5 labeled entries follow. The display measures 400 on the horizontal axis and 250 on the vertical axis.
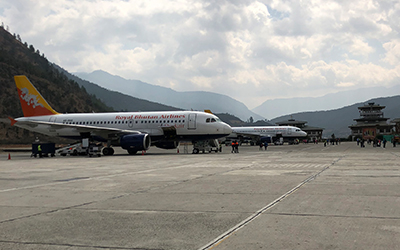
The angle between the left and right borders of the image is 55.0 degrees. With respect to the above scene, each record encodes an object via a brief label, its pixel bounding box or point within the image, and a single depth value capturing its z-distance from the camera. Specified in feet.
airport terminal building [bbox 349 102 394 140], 435.53
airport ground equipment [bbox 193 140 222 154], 126.72
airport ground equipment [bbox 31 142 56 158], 117.08
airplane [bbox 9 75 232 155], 115.75
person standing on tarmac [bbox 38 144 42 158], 117.19
